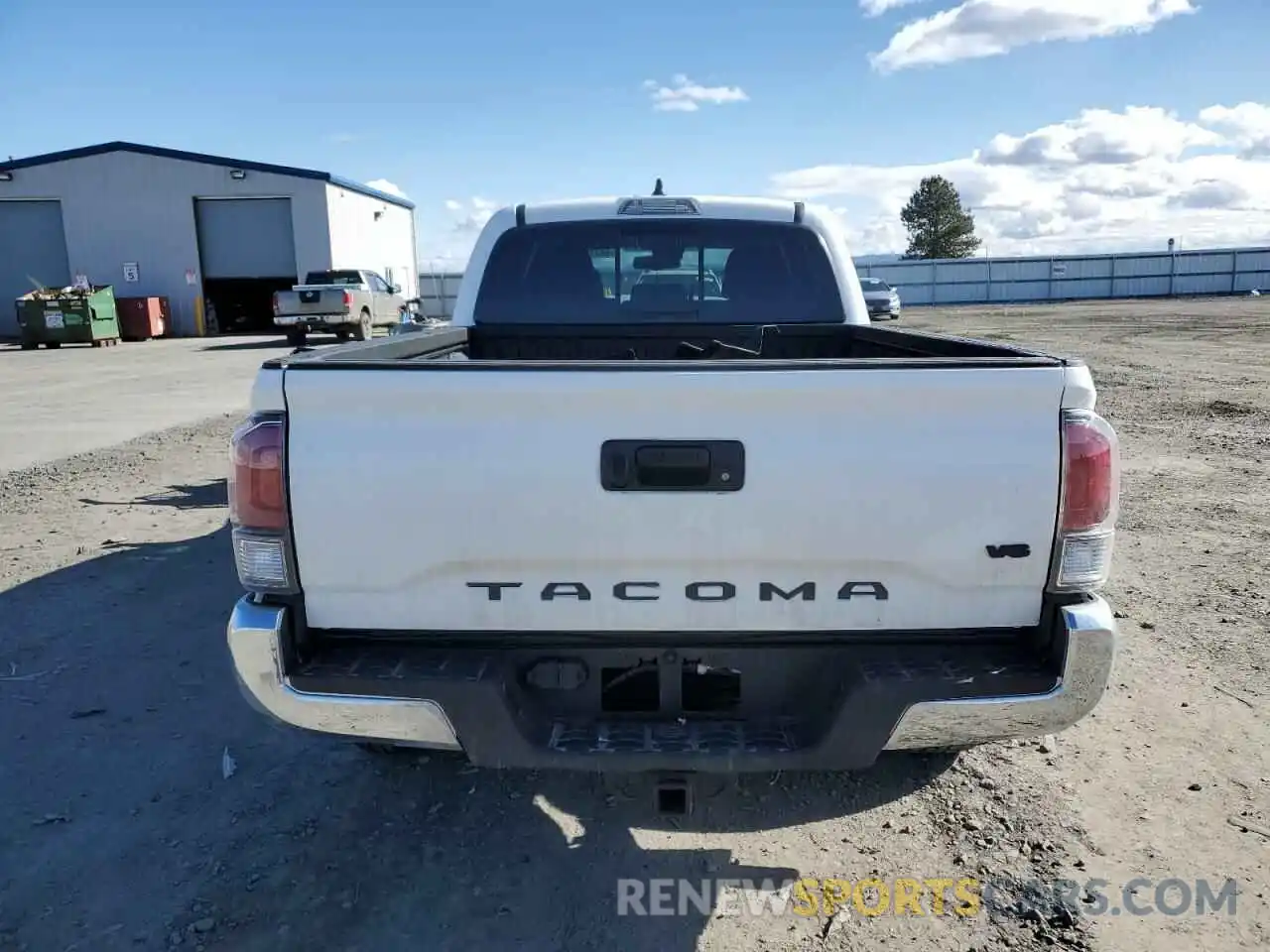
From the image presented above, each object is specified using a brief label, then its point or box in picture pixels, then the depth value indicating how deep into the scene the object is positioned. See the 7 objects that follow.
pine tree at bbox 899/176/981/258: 79.19
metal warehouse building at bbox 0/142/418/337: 31.31
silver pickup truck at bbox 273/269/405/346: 23.92
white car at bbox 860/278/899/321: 32.30
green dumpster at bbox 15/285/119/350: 26.44
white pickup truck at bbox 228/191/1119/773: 2.32
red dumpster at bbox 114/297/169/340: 29.95
